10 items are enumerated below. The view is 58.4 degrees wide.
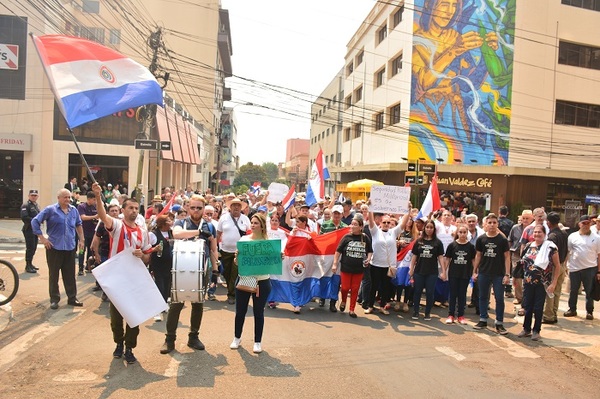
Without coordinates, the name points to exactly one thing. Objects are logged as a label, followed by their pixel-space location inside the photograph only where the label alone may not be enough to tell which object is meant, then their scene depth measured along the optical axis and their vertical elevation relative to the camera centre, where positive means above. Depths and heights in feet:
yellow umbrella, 88.45 +0.63
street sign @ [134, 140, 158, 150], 53.06 +3.34
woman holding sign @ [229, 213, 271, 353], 21.97 -4.73
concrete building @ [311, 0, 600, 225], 111.65 +20.37
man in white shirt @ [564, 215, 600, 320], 31.48 -3.75
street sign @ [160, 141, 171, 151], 59.83 +3.79
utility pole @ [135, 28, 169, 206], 59.00 +7.47
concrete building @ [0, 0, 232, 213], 81.76 +6.96
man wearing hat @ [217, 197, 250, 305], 32.07 -3.23
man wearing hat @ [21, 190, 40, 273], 38.75 -4.20
